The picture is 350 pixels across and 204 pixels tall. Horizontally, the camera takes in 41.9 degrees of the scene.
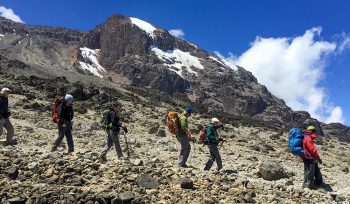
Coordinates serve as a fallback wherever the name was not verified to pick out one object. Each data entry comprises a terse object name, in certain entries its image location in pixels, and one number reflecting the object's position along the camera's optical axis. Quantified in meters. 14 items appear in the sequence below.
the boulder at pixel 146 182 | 10.74
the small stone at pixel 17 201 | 9.77
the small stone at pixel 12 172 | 10.82
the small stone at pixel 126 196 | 9.88
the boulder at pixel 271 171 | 13.16
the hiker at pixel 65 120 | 13.45
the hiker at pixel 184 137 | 13.20
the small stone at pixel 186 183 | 10.82
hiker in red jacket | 11.61
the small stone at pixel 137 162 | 11.98
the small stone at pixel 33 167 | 11.14
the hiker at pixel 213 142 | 13.43
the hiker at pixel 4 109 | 14.05
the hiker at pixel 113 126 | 13.54
